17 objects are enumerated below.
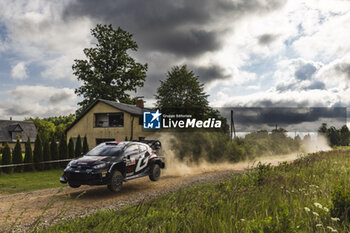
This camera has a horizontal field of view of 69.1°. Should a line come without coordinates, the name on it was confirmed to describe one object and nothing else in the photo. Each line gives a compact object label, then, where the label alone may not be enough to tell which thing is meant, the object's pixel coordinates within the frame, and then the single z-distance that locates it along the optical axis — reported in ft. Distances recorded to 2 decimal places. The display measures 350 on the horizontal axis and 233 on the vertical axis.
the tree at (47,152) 75.69
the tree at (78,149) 84.48
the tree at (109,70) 122.83
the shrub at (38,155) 72.90
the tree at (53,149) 79.33
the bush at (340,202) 14.07
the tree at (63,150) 80.80
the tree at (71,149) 82.62
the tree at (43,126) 259.47
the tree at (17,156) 70.93
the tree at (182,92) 133.69
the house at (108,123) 100.48
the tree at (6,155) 68.54
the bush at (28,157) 71.00
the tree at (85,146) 85.87
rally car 29.66
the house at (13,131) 178.50
